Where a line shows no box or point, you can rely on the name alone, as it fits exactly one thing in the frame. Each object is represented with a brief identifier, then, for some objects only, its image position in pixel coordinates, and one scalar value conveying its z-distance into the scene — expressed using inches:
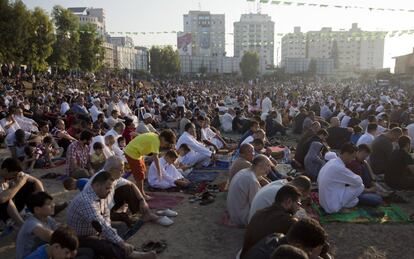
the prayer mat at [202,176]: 363.1
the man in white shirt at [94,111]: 619.3
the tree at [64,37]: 1710.1
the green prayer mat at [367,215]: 259.8
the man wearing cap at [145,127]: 493.5
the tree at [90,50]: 1978.3
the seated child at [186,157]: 396.2
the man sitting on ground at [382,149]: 341.9
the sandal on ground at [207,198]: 297.8
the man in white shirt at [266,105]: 817.5
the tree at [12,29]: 1229.7
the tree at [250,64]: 3922.0
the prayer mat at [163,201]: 291.3
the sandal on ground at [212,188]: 329.7
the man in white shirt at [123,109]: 696.0
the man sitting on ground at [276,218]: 164.6
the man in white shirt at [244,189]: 234.5
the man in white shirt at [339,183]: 266.1
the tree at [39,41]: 1434.8
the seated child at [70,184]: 305.4
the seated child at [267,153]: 315.0
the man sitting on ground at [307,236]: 127.4
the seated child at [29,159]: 390.3
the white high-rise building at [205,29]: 5511.8
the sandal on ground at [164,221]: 256.2
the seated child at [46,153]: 414.3
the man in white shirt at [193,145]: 399.2
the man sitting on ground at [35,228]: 166.7
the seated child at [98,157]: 348.5
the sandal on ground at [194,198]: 303.9
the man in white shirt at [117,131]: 398.6
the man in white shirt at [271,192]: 203.2
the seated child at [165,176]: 329.4
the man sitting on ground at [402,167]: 311.0
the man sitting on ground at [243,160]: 270.1
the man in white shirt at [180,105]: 811.4
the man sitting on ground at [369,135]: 378.8
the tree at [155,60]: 3708.2
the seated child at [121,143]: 417.6
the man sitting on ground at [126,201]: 243.3
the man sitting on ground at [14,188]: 217.2
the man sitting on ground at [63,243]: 139.6
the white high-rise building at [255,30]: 5492.1
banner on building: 4463.1
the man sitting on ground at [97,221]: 186.9
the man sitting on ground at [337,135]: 478.9
